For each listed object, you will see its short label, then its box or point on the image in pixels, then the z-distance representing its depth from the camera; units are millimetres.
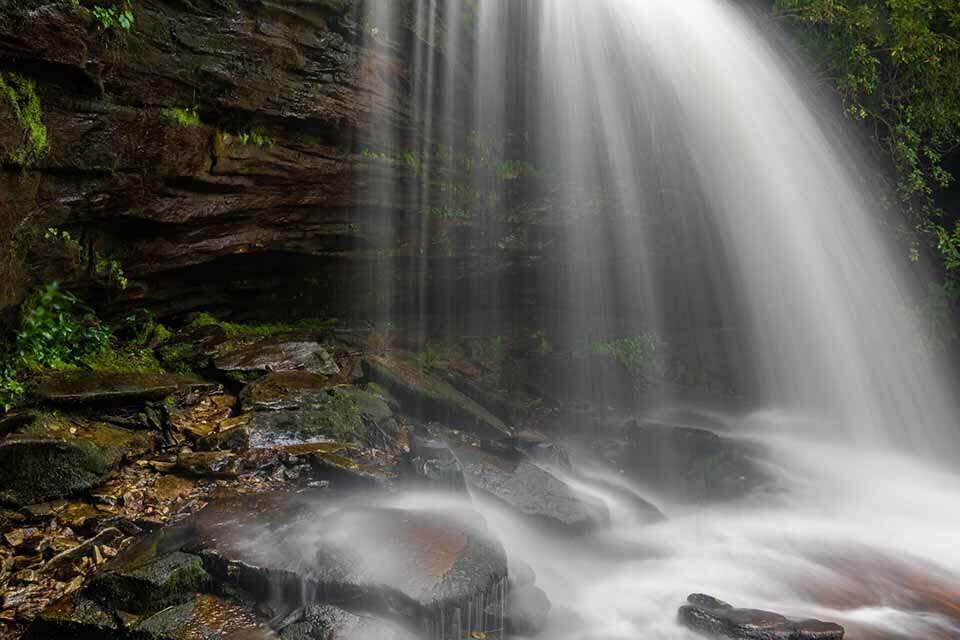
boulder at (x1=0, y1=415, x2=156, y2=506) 4199
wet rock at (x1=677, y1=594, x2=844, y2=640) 4344
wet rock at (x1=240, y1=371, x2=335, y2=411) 6004
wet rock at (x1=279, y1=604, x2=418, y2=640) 3578
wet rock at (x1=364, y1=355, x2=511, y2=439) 7555
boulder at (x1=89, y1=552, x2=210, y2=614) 3570
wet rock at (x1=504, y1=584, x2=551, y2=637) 4336
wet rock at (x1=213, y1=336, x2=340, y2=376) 6699
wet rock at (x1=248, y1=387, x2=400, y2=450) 5625
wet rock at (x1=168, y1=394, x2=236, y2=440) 5492
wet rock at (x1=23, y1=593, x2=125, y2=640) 3304
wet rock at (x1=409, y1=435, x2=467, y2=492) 5645
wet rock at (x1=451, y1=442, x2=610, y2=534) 6016
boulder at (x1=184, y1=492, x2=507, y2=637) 3838
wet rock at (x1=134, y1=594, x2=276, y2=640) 3422
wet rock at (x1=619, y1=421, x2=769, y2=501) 8320
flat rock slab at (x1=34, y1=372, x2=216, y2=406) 5023
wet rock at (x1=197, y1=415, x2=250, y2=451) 5312
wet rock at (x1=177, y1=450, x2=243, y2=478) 4969
